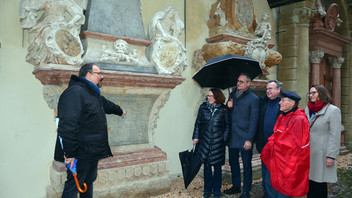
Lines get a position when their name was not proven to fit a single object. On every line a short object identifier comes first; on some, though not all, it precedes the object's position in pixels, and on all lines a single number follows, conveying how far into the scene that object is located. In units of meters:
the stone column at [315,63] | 7.89
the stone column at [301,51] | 6.83
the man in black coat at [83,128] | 2.54
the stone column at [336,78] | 8.78
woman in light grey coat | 3.14
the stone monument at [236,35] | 5.24
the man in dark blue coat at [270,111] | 3.51
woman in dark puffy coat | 3.78
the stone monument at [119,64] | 3.43
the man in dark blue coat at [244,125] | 3.75
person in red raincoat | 2.68
